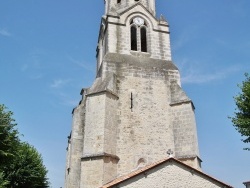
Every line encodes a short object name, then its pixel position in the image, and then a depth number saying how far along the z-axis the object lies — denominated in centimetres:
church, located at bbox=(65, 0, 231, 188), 1491
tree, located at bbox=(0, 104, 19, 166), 1512
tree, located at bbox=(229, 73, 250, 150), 1612
